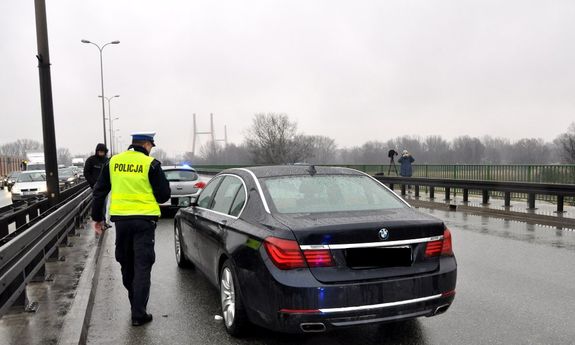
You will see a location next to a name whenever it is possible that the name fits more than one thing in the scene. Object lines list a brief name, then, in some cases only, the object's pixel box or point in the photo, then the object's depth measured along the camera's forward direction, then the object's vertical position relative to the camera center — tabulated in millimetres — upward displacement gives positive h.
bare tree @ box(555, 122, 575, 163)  36781 -463
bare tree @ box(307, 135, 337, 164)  105888 +1156
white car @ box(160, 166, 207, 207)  13781 -663
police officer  4633 -464
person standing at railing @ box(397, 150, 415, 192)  20641 -523
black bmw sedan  3518 -813
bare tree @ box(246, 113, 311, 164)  82688 +2445
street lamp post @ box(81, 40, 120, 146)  41394 +8023
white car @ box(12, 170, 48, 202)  21359 -1025
